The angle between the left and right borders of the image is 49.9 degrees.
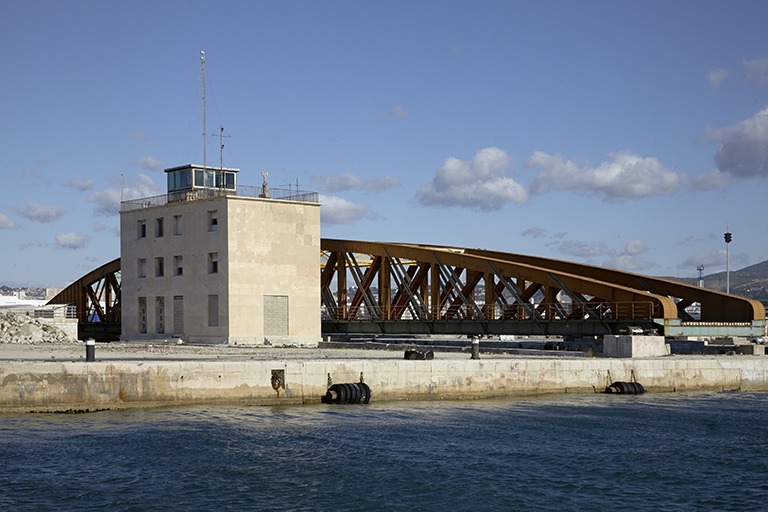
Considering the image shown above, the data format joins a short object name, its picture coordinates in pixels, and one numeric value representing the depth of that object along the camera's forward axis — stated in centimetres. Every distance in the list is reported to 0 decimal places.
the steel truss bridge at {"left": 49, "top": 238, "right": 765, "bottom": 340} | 4259
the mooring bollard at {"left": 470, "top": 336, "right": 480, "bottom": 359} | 3478
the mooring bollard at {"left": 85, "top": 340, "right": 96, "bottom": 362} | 2925
